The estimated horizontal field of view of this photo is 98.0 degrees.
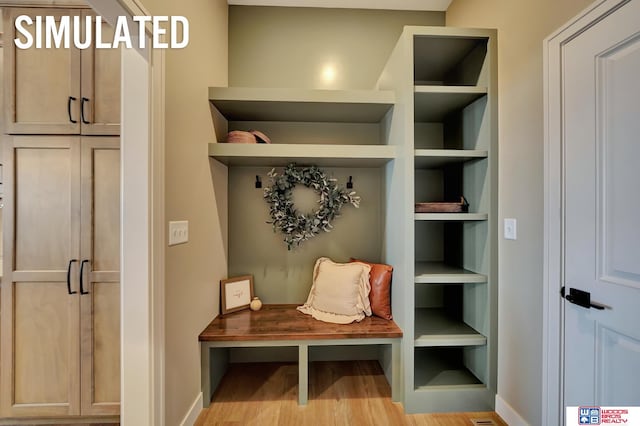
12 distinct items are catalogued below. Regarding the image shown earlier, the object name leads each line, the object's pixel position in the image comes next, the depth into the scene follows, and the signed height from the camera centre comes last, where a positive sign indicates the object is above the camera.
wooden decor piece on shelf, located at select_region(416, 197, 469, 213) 1.87 +0.04
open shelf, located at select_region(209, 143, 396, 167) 1.93 +0.43
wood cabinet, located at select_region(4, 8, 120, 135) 1.64 +0.75
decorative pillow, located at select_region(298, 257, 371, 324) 2.04 -0.60
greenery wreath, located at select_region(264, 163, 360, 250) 2.28 +0.10
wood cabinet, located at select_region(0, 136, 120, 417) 1.64 -0.35
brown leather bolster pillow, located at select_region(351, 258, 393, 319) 2.04 -0.58
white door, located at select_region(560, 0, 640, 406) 1.07 +0.03
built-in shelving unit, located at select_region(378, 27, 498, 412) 1.78 -0.04
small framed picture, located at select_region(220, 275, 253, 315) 2.13 -0.63
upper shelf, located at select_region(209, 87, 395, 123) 1.96 +0.80
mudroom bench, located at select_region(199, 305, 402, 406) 1.81 -0.81
